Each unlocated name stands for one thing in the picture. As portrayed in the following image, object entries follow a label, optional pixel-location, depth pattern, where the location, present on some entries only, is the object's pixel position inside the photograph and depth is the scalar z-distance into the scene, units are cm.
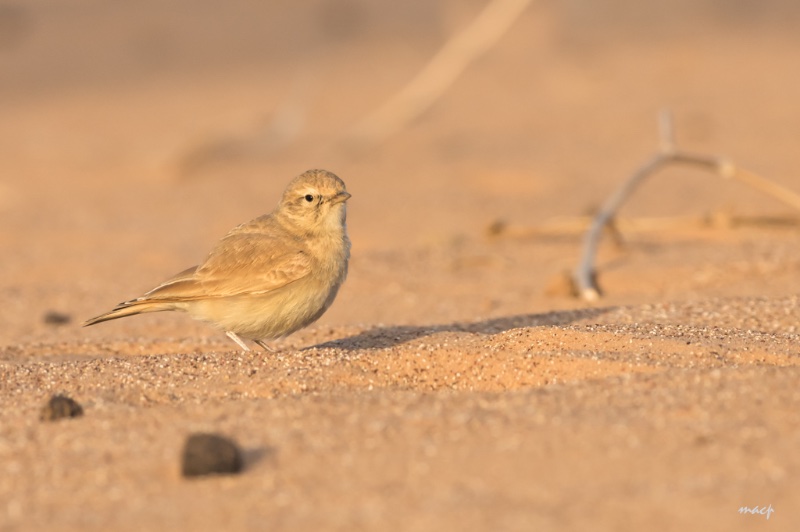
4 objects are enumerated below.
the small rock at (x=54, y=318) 1434
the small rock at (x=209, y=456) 703
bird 1088
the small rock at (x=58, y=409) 833
